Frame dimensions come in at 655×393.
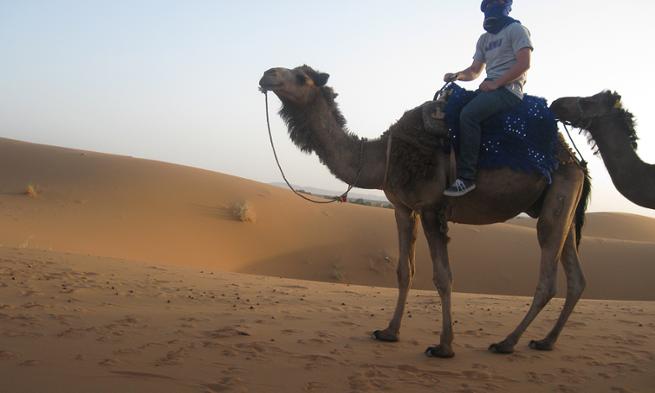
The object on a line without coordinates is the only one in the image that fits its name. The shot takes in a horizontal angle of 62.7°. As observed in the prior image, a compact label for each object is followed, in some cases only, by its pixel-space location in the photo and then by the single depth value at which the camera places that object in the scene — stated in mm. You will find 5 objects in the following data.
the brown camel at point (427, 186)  5273
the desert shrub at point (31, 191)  21545
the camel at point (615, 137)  4758
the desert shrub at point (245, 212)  22406
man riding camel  5172
